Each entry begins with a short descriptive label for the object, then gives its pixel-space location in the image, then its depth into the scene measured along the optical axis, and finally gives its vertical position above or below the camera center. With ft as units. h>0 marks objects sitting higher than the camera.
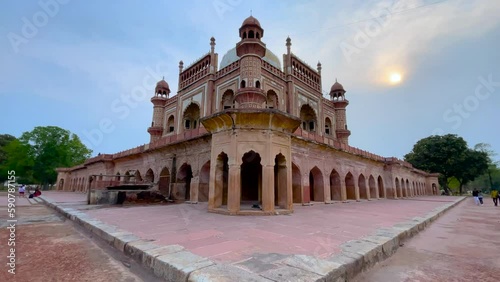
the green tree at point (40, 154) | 128.67 +15.43
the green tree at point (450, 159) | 127.75 +13.31
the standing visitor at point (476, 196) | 64.77 -3.91
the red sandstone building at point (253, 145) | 29.27 +6.76
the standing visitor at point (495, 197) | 57.58 -3.45
